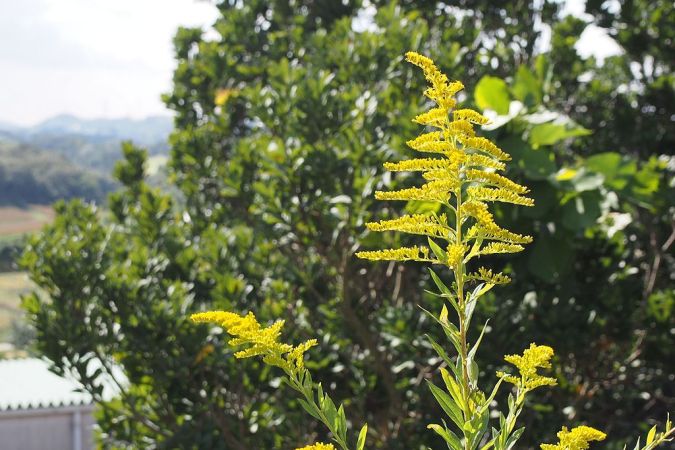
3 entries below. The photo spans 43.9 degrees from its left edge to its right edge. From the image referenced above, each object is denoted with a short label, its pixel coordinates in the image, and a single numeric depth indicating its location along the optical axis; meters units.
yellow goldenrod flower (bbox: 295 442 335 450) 1.31
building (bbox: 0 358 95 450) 12.41
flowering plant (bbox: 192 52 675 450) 1.35
